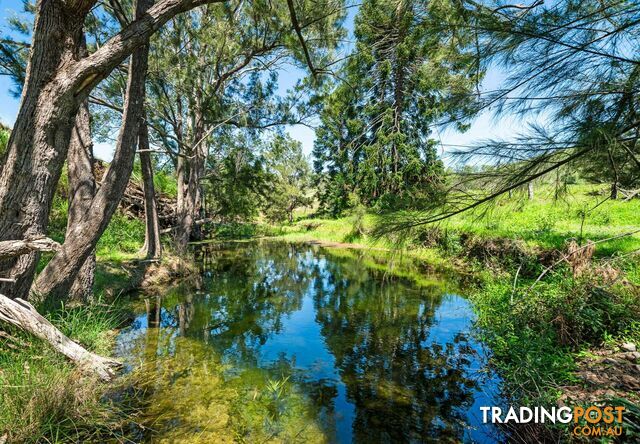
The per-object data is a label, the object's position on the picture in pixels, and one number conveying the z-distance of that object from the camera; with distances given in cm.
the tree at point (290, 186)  3275
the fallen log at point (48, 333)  270
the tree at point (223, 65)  697
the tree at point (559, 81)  241
